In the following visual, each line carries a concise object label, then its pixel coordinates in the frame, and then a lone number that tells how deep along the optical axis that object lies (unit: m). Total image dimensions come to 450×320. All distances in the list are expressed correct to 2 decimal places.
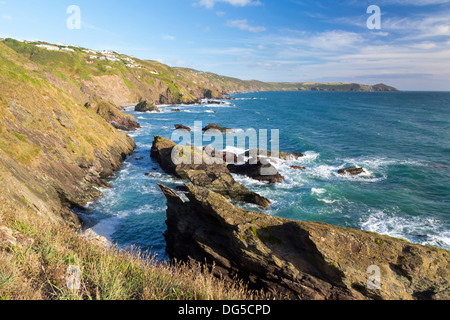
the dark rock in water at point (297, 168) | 36.69
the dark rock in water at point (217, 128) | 63.28
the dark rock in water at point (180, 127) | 62.99
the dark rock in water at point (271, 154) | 41.25
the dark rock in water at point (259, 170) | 31.73
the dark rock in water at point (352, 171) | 33.63
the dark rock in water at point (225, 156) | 37.50
